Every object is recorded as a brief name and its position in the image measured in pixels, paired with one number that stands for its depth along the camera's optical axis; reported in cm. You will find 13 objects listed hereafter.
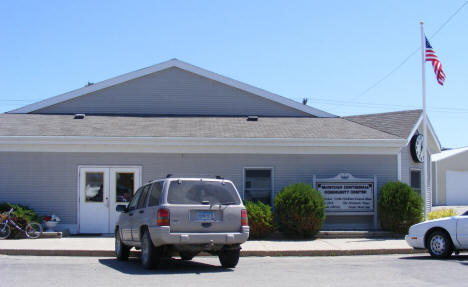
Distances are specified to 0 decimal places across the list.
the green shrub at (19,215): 1680
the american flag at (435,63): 1914
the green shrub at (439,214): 2095
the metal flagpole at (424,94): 1866
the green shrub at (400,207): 1806
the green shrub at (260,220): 1720
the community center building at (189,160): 1831
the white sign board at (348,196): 1888
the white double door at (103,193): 1838
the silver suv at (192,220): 1079
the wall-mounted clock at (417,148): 2019
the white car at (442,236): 1298
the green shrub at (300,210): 1731
